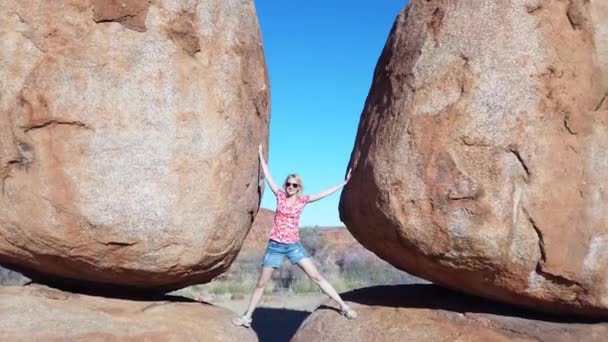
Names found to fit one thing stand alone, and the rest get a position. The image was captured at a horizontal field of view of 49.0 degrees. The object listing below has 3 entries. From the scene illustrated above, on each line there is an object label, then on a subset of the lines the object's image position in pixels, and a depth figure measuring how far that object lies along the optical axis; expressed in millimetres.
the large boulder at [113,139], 4258
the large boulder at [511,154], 4215
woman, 5012
